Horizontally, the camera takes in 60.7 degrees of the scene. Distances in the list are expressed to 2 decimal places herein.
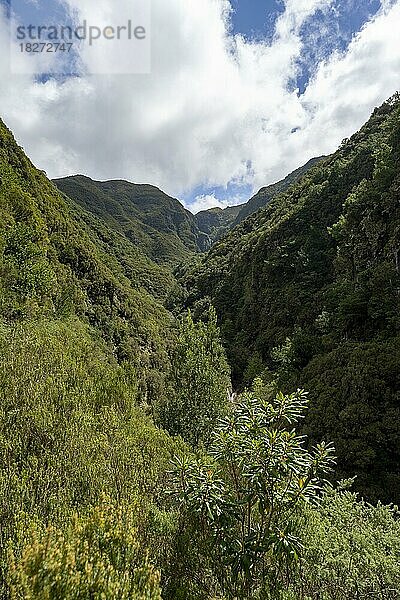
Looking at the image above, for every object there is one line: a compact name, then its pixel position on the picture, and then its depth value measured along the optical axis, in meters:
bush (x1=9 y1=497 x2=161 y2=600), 4.02
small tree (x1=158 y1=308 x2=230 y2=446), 19.08
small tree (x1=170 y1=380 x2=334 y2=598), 5.25
